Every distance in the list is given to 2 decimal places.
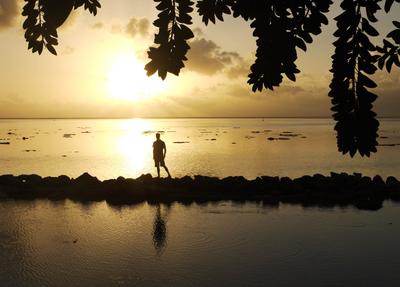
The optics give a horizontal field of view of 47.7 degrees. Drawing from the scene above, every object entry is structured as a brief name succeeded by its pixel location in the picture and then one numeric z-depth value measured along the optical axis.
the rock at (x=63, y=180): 19.38
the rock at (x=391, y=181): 18.92
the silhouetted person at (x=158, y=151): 21.50
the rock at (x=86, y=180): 19.27
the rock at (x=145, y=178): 19.76
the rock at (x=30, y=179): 19.53
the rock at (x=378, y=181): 18.69
